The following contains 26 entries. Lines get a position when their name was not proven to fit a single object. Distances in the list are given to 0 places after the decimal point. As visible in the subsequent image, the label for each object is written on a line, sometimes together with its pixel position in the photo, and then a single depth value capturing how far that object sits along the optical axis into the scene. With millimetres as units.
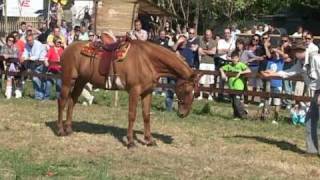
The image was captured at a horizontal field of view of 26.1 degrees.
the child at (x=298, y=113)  15179
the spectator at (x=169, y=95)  16375
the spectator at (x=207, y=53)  18484
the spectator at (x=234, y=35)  20734
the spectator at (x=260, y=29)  24711
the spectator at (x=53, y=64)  17656
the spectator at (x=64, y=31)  22078
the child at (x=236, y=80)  15812
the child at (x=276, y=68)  16016
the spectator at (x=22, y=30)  22102
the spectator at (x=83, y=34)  22302
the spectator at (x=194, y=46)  19056
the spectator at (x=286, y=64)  16984
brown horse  11195
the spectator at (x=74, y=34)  22220
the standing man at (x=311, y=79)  10828
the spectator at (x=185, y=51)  18562
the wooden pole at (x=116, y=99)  16852
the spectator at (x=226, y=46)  18859
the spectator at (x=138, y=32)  18053
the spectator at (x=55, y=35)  18516
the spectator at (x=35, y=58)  17719
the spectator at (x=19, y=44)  18806
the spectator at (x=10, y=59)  17812
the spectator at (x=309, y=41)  16006
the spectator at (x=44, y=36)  21662
